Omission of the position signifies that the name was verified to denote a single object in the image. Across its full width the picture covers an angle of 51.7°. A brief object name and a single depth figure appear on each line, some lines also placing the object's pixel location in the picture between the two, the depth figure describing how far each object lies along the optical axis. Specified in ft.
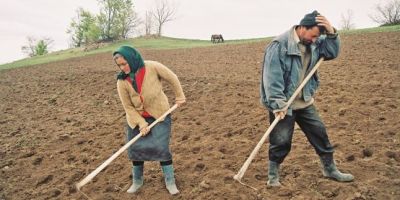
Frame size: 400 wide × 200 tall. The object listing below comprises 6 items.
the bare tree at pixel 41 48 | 195.21
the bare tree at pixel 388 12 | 138.72
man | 11.79
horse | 106.11
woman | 13.53
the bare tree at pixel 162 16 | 206.90
